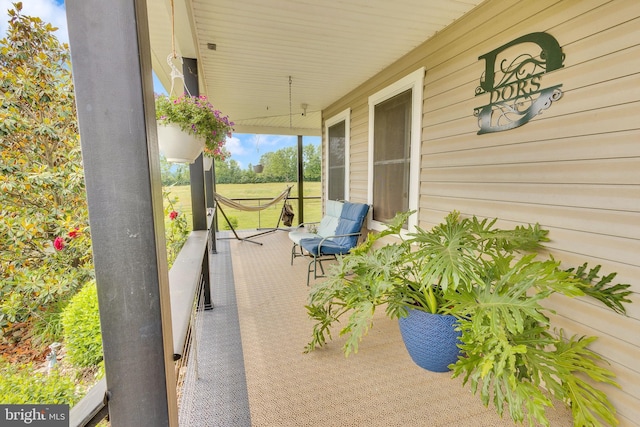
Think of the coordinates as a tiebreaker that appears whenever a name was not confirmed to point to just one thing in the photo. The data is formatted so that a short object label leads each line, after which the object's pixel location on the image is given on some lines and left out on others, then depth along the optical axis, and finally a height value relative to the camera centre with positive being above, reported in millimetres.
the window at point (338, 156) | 4465 +305
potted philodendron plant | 1212 -704
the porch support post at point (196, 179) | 2453 -44
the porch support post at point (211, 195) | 4859 -391
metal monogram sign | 1673 +596
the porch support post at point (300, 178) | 6512 -95
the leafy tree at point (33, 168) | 1637 +36
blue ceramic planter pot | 1726 -1014
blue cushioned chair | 3527 -841
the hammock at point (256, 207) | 5511 -619
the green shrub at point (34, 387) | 1466 -1159
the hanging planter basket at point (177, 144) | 1402 +152
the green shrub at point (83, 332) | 1835 -1005
